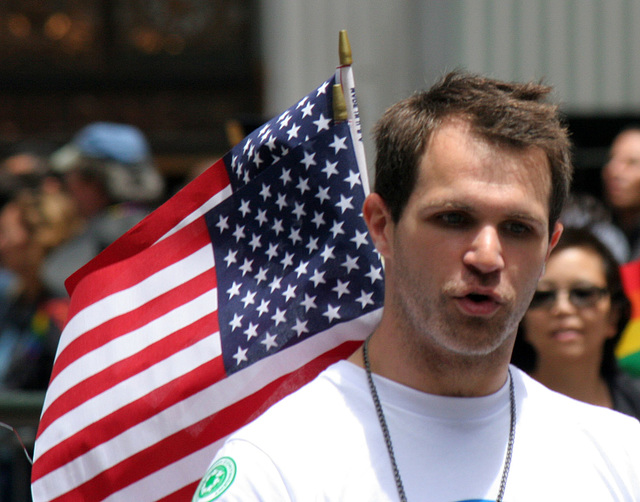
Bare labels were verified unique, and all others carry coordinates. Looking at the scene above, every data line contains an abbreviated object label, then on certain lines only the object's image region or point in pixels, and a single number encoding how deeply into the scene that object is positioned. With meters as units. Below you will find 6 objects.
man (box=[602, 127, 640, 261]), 10.90
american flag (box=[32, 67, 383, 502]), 5.51
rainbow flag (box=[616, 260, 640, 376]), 8.91
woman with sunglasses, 7.47
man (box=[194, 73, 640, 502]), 4.28
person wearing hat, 10.04
